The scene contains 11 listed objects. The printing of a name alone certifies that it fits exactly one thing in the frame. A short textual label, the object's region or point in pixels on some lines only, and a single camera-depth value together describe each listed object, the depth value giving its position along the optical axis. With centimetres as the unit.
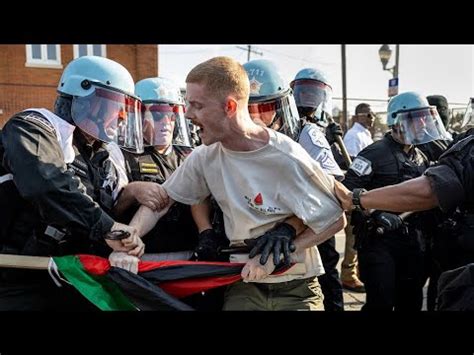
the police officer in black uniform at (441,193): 203
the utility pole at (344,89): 1723
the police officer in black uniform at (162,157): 240
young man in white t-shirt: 203
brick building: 1520
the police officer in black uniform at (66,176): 188
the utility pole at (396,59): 1202
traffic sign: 990
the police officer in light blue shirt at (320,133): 311
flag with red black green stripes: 206
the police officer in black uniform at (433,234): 338
